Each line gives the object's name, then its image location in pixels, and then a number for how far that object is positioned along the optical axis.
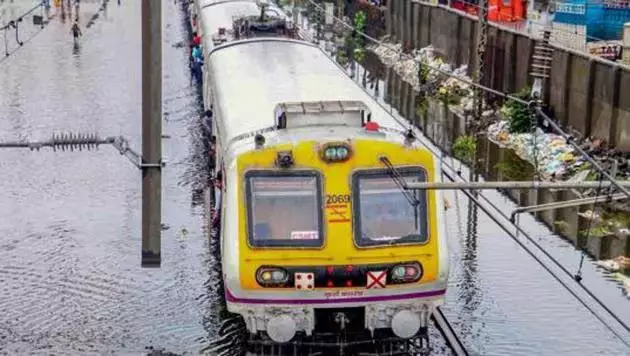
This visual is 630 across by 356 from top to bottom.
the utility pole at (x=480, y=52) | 27.77
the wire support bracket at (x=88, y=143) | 10.55
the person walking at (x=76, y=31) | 41.78
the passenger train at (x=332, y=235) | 10.73
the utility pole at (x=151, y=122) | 9.22
